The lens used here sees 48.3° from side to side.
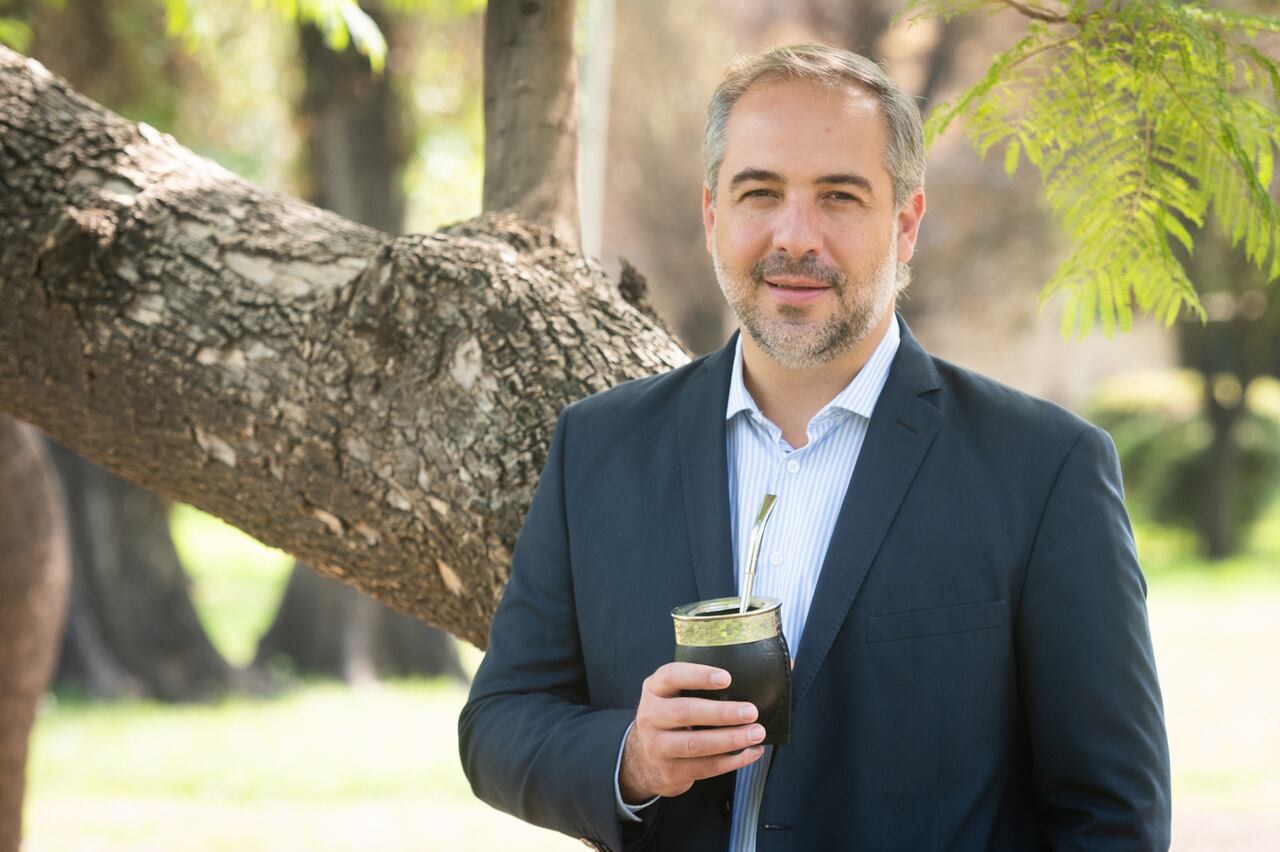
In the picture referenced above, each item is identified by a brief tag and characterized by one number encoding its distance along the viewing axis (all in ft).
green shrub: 67.92
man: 7.34
